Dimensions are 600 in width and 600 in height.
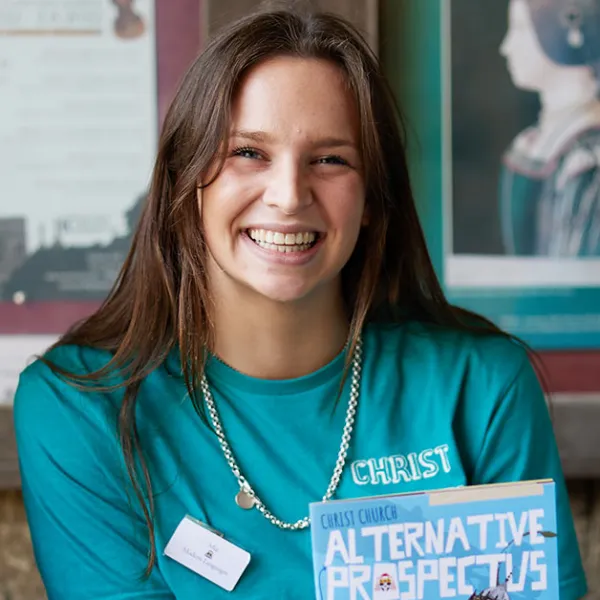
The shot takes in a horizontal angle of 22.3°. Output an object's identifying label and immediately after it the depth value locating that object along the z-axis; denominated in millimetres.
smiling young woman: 1104
